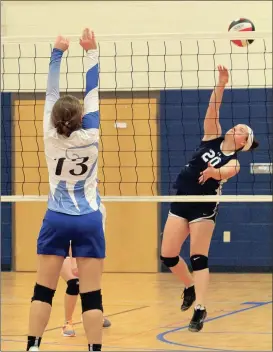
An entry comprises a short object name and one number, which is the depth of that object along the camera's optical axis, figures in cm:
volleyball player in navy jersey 1220
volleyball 1252
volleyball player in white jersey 841
